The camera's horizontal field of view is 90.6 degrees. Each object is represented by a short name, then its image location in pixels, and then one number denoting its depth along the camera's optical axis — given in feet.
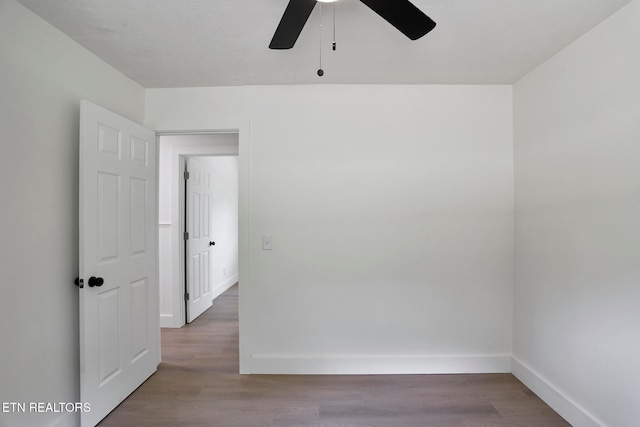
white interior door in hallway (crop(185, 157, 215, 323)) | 12.30
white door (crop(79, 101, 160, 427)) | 6.10
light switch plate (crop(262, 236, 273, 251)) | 8.41
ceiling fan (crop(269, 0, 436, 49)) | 3.98
